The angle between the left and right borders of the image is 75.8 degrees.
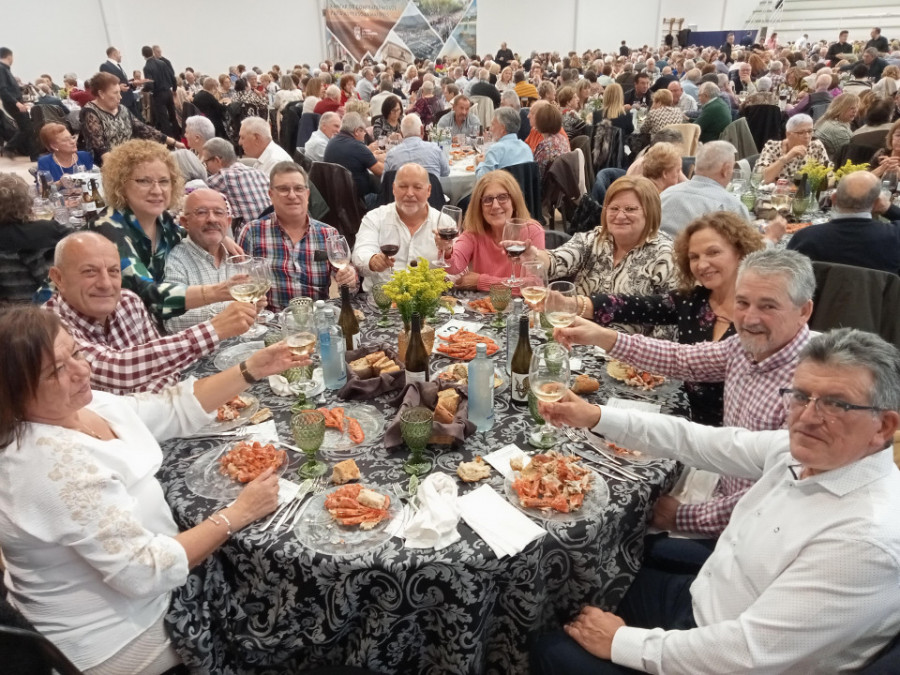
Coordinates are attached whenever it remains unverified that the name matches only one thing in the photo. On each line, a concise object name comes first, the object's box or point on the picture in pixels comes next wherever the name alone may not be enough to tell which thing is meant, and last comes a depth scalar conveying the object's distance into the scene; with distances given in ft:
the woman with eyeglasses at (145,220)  8.46
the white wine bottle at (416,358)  6.56
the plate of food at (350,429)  5.88
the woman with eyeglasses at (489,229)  10.44
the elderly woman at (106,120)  20.42
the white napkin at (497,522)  4.67
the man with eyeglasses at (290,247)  10.09
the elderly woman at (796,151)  15.92
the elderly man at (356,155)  18.69
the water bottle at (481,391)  6.03
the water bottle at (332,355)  6.79
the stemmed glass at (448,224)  9.24
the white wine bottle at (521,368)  6.56
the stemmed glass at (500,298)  8.45
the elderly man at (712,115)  23.40
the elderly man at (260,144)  17.18
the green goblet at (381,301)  8.46
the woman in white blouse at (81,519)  4.25
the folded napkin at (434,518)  4.70
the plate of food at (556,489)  5.00
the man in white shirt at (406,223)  10.96
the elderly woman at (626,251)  9.21
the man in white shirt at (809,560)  3.90
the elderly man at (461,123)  25.05
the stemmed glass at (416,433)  5.40
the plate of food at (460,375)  6.79
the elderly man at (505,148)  18.10
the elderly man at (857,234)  10.16
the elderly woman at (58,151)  17.22
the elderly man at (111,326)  6.50
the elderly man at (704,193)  12.16
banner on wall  57.47
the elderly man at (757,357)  5.74
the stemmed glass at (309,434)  5.33
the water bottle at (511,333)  7.20
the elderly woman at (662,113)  22.33
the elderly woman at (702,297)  7.34
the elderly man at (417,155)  17.71
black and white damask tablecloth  4.66
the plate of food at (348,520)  4.72
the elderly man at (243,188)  14.24
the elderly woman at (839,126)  18.76
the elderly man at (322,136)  21.38
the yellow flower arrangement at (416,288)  6.89
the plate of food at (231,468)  5.38
